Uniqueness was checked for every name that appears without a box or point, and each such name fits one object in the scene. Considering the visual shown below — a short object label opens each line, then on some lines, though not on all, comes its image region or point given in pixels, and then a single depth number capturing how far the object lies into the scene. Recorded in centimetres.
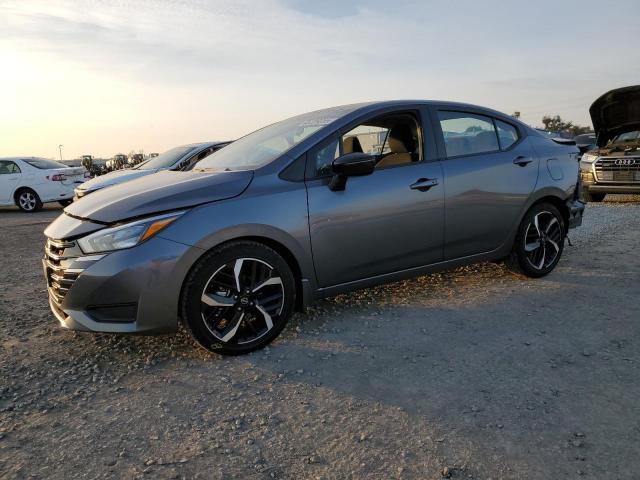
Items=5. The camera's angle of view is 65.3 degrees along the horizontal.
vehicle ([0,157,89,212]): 1241
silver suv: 908
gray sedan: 282
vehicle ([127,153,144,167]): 3576
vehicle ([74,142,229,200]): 869
